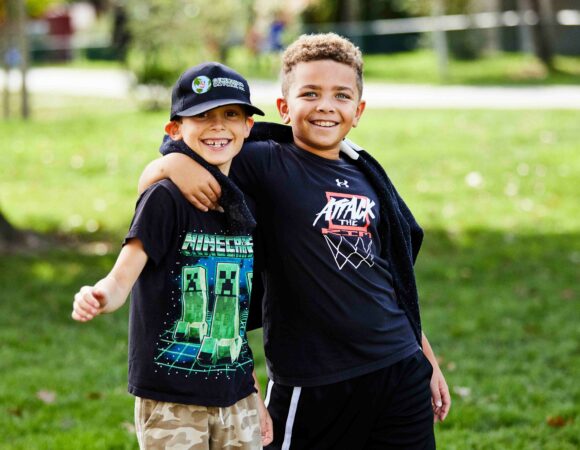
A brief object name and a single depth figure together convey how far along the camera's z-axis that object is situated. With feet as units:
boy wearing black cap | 14.17
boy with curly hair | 15.67
